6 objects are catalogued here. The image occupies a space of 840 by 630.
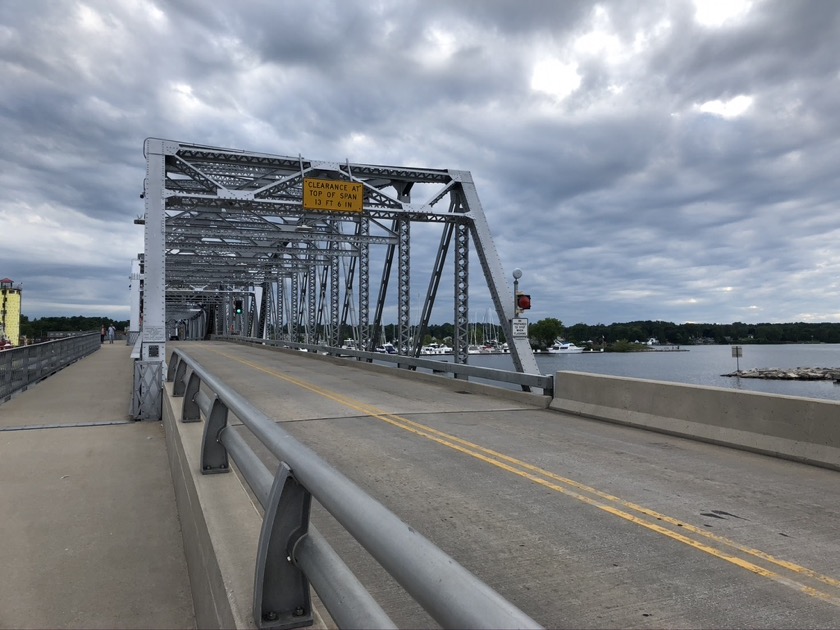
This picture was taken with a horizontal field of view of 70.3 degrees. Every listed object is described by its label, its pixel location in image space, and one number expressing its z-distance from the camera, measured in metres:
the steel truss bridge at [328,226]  16.22
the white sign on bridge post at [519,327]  15.87
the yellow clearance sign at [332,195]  17.85
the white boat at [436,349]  41.03
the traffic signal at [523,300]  15.06
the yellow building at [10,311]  66.88
